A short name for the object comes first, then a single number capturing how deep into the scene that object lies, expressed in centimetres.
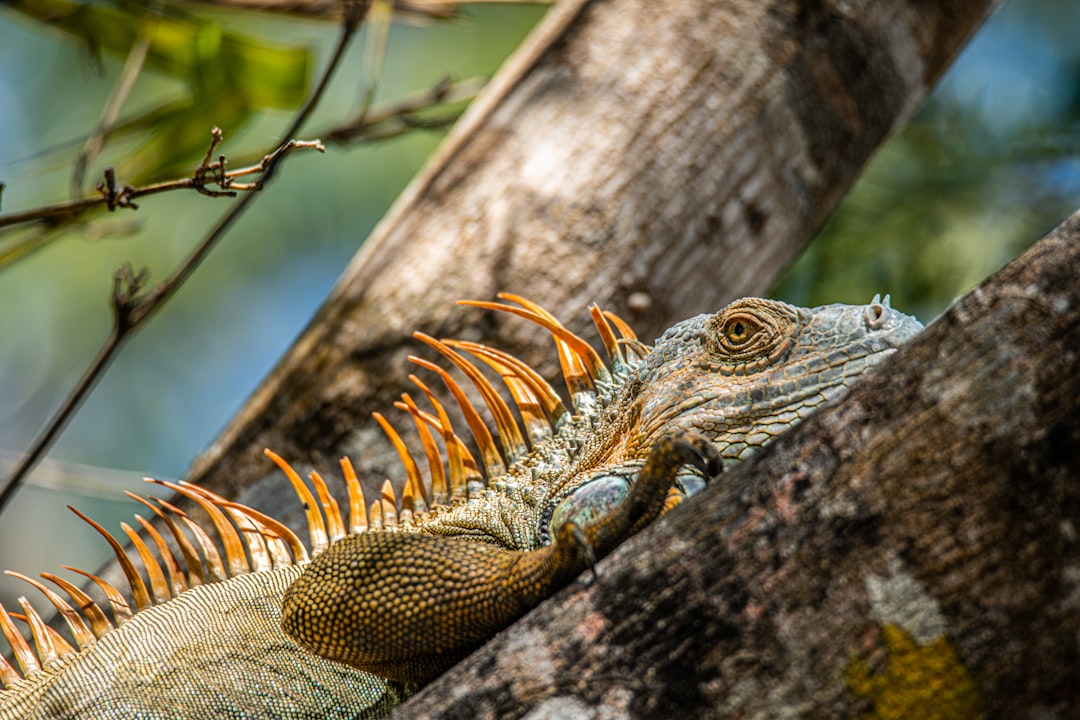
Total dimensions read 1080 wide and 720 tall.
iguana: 585
